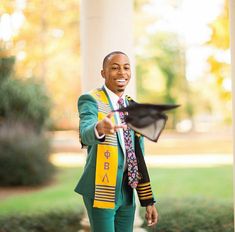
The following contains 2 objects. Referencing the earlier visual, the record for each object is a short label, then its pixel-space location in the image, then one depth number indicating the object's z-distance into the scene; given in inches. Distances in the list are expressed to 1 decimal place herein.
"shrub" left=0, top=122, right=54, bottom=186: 430.9
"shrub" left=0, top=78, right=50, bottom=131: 472.7
